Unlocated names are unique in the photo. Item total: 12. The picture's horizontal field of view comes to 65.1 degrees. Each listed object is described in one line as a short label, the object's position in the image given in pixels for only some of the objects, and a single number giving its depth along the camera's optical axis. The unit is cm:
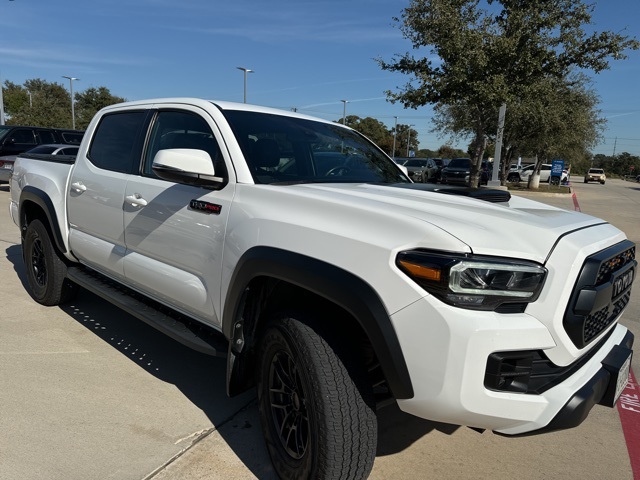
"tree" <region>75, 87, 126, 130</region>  6039
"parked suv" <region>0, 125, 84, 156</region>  1412
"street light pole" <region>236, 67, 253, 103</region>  3584
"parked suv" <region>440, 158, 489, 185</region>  2414
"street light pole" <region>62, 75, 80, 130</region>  4724
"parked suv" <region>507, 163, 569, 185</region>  3916
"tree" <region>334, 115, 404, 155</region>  7119
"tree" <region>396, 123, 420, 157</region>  8524
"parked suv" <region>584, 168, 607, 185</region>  4997
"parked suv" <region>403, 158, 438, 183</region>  2471
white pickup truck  182
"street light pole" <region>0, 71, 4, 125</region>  2343
